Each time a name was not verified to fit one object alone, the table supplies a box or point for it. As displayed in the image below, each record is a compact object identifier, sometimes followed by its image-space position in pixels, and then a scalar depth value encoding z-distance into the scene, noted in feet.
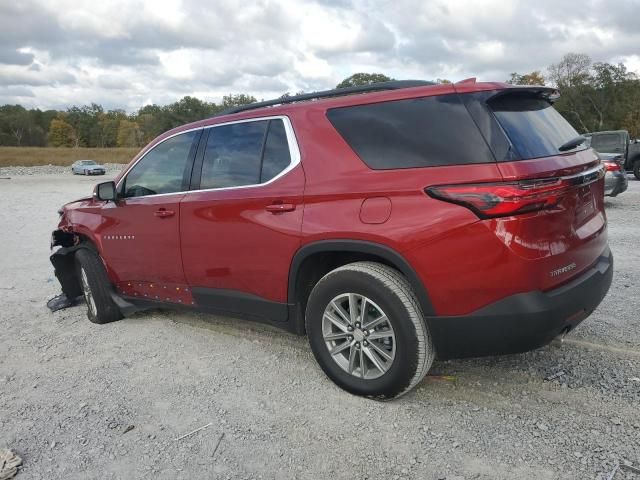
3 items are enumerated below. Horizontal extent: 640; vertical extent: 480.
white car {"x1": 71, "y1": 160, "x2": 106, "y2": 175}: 129.59
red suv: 8.62
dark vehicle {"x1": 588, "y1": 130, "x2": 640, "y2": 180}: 54.85
